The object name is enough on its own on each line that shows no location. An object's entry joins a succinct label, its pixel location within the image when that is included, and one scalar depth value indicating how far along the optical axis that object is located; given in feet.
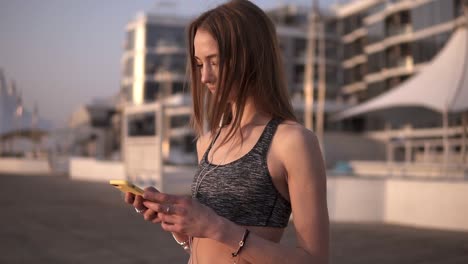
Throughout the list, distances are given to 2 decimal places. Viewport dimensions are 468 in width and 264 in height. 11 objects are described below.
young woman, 3.86
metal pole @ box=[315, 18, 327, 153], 79.57
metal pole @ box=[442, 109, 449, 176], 44.14
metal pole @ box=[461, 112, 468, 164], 46.24
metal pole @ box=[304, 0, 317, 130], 65.59
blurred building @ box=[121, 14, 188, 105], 166.61
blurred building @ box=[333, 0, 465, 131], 115.34
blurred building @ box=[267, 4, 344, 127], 159.63
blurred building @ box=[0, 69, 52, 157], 116.26
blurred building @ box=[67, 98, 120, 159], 152.97
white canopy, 54.29
